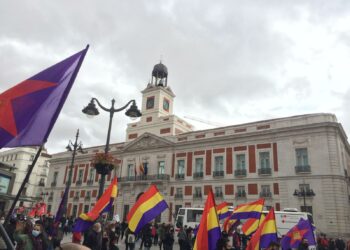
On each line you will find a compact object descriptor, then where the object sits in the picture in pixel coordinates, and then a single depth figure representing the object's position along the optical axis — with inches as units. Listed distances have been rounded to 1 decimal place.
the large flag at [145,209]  362.0
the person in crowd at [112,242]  339.3
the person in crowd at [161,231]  672.1
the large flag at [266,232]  373.4
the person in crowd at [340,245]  821.9
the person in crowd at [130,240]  495.5
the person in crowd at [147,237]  532.4
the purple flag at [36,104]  144.3
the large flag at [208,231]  260.1
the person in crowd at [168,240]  561.7
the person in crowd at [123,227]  867.4
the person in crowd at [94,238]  324.5
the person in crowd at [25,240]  222.8
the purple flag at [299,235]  476.1
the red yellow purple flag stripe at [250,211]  507.7
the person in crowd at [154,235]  754.8
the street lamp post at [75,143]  828.6
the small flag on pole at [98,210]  368.0
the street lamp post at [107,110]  463.5
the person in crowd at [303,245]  415.6
